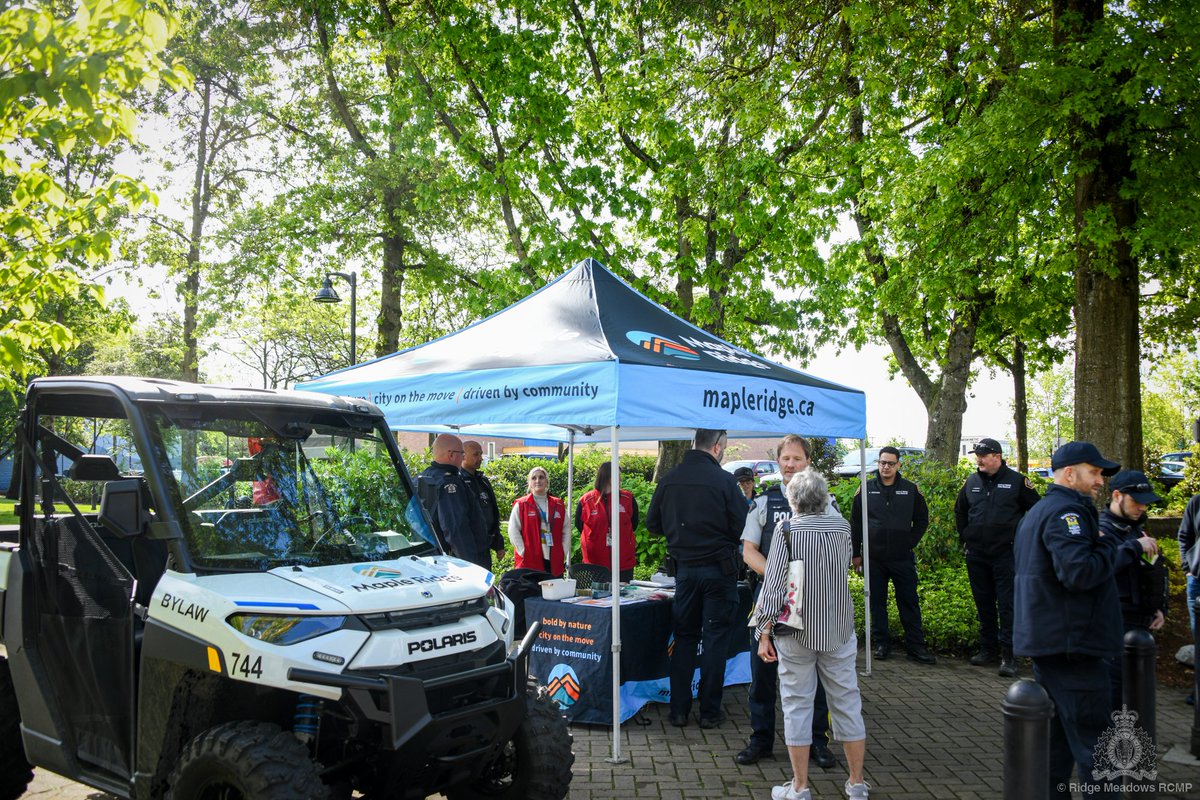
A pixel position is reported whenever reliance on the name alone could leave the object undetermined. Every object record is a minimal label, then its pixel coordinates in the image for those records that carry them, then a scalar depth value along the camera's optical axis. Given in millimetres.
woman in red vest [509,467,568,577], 8617
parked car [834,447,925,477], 31072
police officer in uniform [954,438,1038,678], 8352
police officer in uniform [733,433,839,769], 5625
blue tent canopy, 5969
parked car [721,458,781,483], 31955
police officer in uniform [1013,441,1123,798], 4188
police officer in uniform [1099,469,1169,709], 5453
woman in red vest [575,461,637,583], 8758
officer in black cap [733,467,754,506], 10141
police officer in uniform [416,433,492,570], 7840
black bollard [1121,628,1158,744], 4832
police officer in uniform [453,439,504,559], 8336
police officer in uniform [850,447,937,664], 8758
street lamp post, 19422
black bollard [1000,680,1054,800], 3584
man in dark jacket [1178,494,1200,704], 5859
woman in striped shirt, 4820
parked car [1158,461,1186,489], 22856
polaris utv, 3461
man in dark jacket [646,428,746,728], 6367
